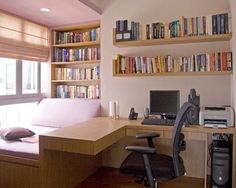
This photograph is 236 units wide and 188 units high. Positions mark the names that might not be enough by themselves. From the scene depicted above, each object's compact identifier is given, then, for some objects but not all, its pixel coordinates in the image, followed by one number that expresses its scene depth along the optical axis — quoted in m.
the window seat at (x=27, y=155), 2.22
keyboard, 2.62
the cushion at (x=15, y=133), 2.62
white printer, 2.43
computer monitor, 2.77
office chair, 1.88
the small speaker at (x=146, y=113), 2.95
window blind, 3.09
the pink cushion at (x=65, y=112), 3.30
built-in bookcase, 3.62
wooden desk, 1.96
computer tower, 2.44
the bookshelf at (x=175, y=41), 2.62
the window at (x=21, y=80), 3.34
